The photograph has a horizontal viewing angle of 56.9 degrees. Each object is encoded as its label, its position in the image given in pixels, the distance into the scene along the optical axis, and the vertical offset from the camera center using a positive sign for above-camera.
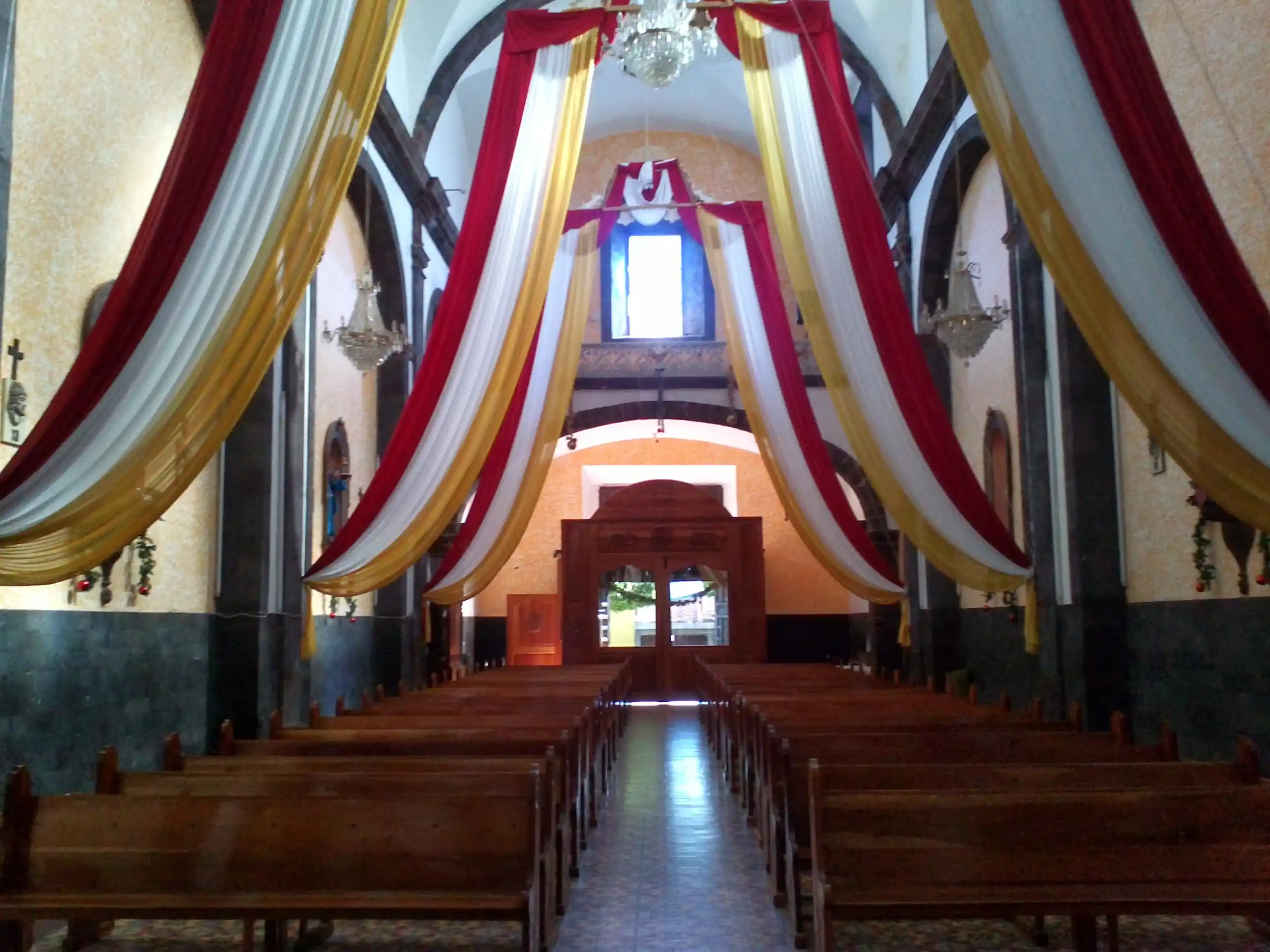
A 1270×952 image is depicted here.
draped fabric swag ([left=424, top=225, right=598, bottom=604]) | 8.88 +1.18
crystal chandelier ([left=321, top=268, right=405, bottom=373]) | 8.92 +2.10
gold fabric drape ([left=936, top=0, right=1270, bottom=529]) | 3.73 +0.97
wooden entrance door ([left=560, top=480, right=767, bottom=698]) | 18.14 +0.41
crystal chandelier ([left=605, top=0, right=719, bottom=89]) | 6.57 +3.20
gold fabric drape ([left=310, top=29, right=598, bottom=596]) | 6.58 +1.31
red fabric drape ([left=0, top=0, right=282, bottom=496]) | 3.91 +1.40
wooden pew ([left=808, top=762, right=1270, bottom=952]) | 3.84 -0.79
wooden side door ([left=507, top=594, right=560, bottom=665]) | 19.42 -0.28
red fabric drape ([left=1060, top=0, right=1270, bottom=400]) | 3.79 +1.45
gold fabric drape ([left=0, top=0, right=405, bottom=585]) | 3.96 +0.93
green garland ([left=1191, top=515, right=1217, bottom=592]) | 6.82 +0.25
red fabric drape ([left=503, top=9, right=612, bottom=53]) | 6.95 +3.46
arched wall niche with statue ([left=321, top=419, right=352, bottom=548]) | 10.70 +1.23
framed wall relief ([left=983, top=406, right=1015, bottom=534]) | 10.84 +1.31
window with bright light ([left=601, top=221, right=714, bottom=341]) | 17.17 +4.77
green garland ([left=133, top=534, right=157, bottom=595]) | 7.05 +0.33
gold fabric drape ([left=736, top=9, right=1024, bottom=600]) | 6.75 +1.52
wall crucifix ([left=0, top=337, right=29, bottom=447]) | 5.75 +1.05
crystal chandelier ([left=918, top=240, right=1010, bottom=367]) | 8.71 +2.14
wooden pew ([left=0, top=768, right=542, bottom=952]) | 3.90 -0.78
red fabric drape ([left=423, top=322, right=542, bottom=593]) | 8.90 +1.06
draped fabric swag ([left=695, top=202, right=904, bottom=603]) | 9.01 +1.34
